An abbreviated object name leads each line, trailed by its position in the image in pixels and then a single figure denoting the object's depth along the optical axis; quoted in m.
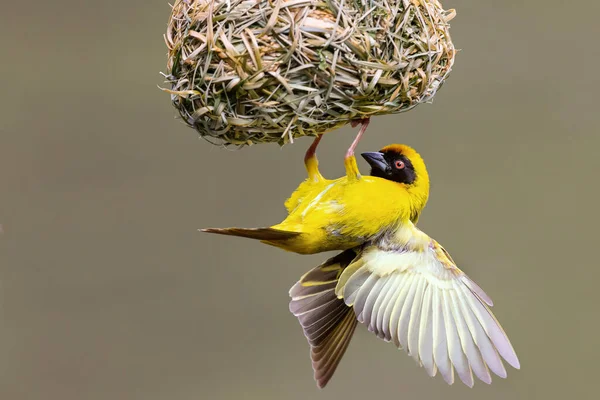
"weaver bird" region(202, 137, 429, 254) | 4.97
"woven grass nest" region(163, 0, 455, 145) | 4.91
